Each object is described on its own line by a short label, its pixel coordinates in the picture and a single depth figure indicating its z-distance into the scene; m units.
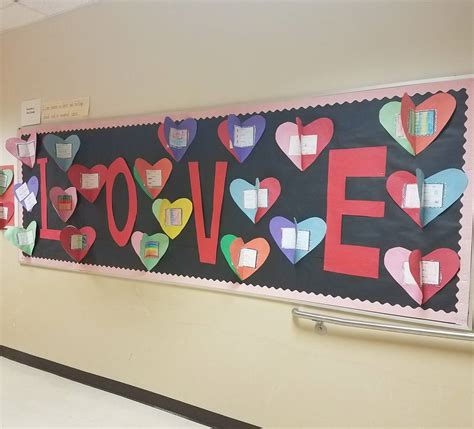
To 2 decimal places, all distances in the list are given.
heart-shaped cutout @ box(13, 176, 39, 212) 2.45
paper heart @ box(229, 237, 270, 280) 1.69
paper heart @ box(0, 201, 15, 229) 2.59
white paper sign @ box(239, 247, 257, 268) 1.70
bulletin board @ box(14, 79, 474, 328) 1.34
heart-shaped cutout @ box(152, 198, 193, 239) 1.89
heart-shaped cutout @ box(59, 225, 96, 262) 2.22
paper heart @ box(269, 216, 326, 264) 1.57
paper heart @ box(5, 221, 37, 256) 2.45
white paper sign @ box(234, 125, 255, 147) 1.70
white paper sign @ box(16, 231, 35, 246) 2.47
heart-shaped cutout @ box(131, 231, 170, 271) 1.96
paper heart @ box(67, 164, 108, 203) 2.17
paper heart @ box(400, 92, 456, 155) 1.33
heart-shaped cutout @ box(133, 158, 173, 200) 1.94
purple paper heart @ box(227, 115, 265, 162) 1.68
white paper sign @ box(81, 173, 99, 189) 2.19
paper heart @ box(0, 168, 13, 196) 2.60
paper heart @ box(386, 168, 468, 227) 1.31
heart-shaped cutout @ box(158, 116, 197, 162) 1.86
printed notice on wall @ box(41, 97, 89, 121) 2.27
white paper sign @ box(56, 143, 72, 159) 2.30
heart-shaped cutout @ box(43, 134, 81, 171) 2.28
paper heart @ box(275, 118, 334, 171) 1.55
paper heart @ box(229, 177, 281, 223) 1.67
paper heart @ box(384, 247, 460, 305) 1.32
